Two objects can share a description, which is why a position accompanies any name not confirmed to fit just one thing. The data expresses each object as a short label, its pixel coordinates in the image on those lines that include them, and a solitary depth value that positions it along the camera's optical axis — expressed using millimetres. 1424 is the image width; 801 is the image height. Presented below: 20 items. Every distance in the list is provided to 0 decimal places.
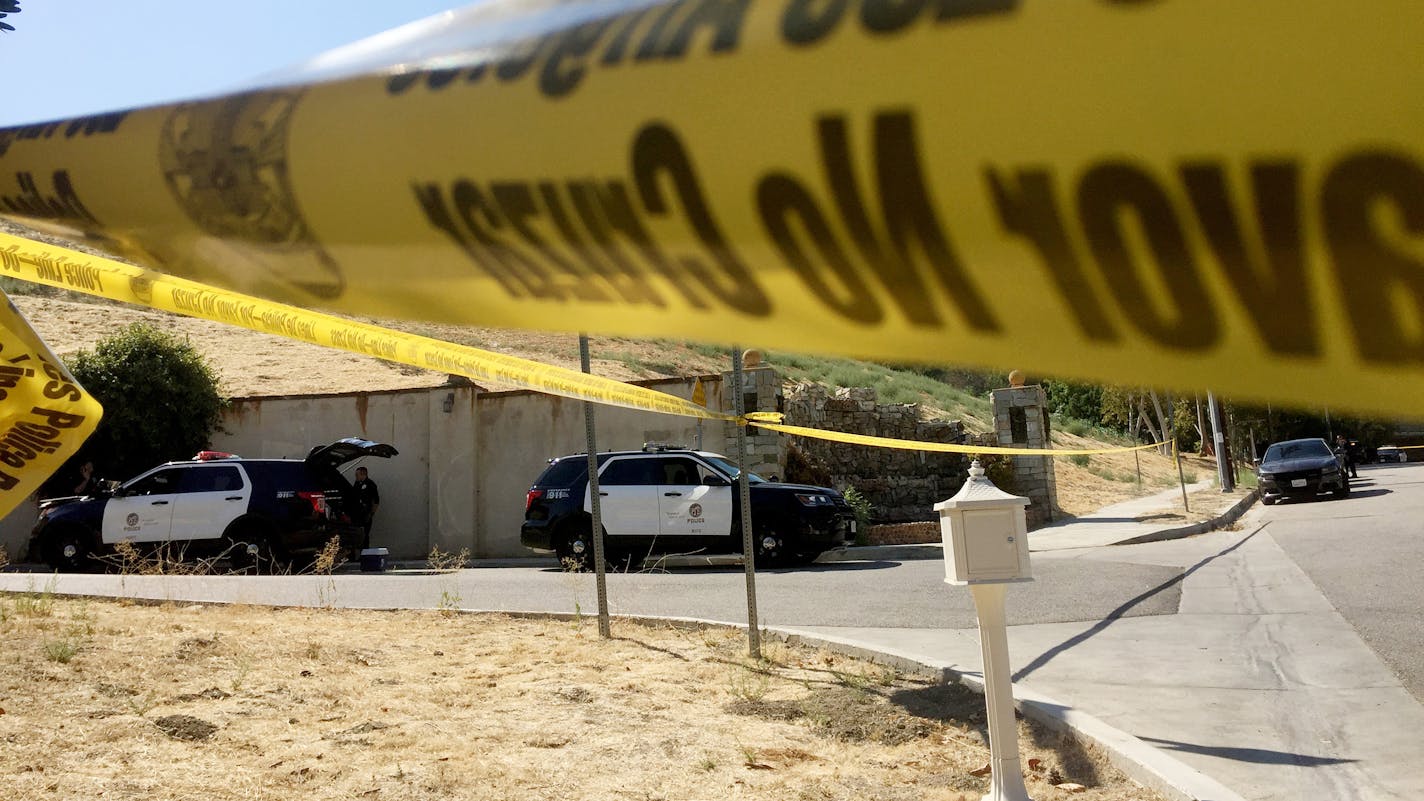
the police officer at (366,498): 16406
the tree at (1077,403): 45212
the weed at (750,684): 6109
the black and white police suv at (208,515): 14523
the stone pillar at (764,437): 18281
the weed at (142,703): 5094
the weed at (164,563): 12109
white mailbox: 4570
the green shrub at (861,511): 16970
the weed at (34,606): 7156
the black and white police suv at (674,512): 13984
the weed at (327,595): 9611
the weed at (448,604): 9143
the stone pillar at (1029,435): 20250
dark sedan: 21438
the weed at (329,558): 10164
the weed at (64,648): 5801
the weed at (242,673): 5659
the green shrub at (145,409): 18781
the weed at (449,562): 15095
